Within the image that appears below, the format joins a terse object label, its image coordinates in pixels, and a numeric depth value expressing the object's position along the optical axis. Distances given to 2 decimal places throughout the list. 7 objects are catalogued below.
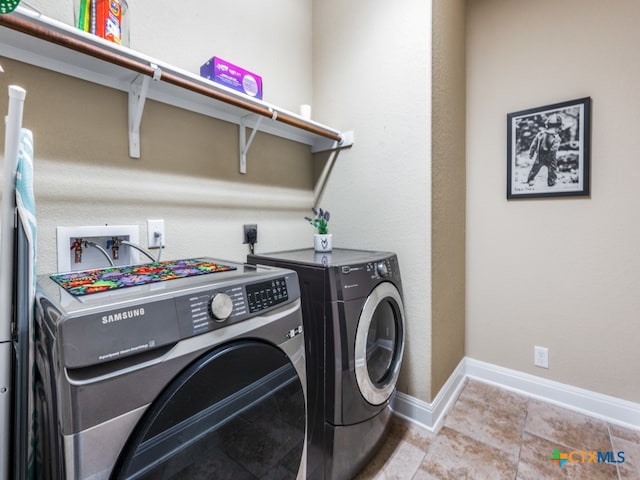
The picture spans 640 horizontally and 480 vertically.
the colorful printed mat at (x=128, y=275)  0.74
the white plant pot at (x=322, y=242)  1.65
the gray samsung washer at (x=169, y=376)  0.52
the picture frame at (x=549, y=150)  1.67
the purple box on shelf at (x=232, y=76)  1.33
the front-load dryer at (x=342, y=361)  1.18
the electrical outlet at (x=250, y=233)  1.67
